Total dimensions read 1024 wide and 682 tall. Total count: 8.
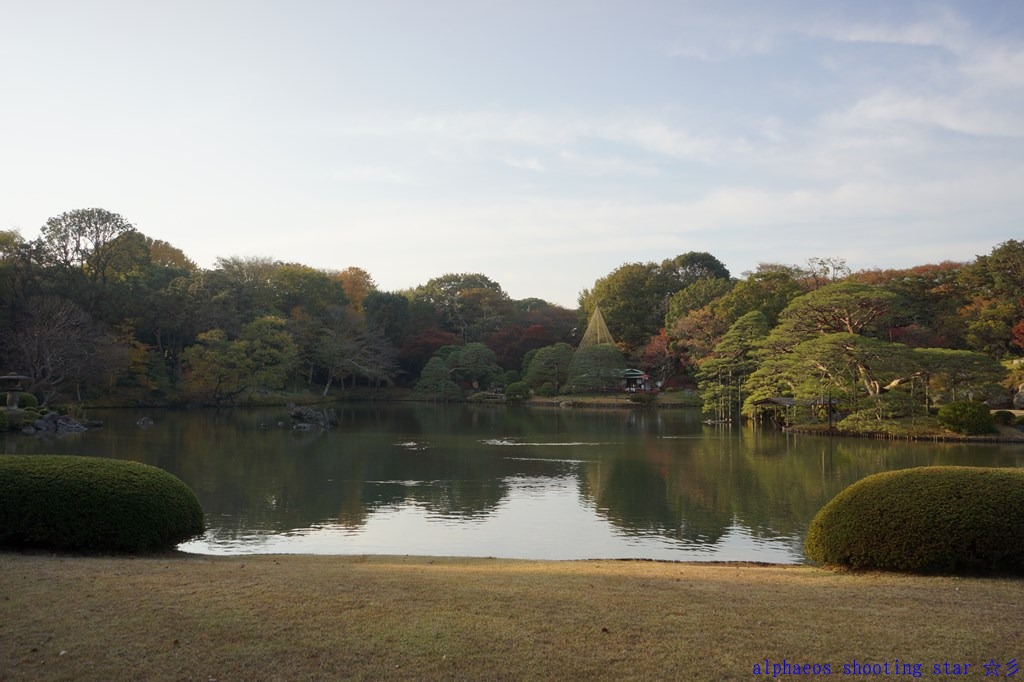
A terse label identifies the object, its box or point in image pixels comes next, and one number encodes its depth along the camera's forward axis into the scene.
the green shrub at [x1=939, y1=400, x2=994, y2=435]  23.84
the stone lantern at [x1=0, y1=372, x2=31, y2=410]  26.55
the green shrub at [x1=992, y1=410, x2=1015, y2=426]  24.73
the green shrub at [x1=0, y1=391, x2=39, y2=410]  28.08
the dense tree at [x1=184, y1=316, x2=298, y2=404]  39.72
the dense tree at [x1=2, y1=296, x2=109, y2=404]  31.25
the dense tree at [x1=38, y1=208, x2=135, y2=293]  39.66
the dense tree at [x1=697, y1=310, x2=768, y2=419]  34.09
